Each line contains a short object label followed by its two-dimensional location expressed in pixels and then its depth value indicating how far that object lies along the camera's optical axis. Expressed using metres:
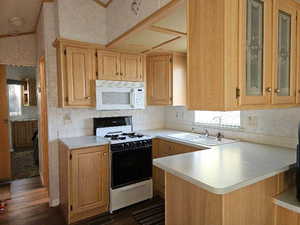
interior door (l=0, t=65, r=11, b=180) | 3.72
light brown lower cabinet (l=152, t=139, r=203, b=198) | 2.80
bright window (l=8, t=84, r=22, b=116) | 6.23
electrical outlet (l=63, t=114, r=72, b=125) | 2.91
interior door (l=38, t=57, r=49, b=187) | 3.30
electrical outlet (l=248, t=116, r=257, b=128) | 2.39
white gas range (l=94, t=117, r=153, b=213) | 2.61
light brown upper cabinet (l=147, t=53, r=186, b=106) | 3.20
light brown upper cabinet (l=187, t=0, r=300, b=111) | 1.27
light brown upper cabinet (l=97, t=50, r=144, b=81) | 2.87
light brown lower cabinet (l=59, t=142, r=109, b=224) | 2.39
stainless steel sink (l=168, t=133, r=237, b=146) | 2.42
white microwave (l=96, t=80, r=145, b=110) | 2.81
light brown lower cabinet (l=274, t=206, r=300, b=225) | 1.41
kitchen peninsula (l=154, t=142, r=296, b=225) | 1.23
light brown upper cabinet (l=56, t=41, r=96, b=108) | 2.62
